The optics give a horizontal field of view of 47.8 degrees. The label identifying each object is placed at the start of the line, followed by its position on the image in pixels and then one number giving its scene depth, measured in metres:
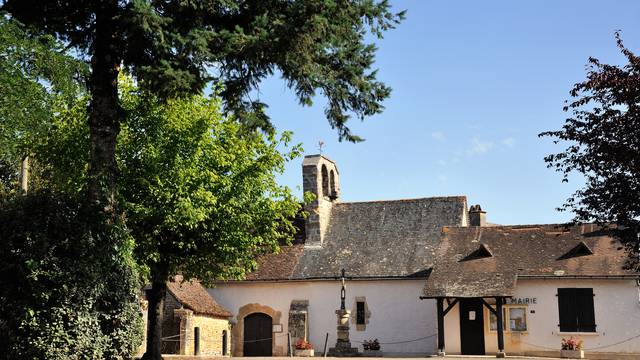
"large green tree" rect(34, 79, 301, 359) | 18.75
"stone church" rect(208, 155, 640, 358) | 26.22
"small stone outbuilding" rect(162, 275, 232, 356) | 26.28
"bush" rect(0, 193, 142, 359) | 12.05
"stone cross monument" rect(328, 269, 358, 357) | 25.61
